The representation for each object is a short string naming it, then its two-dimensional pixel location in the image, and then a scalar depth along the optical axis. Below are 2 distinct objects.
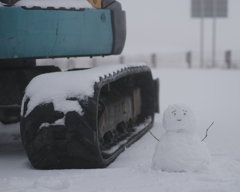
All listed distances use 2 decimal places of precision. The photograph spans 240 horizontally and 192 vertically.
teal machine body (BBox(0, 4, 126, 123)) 7.17
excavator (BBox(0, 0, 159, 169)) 6.73
